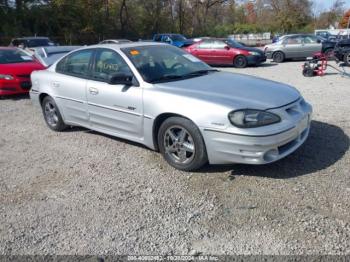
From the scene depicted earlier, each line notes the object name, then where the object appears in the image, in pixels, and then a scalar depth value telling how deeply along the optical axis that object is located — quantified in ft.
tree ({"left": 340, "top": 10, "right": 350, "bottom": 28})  228.59
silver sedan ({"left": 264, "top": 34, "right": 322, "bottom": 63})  58.54
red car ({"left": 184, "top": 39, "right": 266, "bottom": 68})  51.88
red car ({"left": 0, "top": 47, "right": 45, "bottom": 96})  29.96
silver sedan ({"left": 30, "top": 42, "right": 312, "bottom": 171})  12.57
